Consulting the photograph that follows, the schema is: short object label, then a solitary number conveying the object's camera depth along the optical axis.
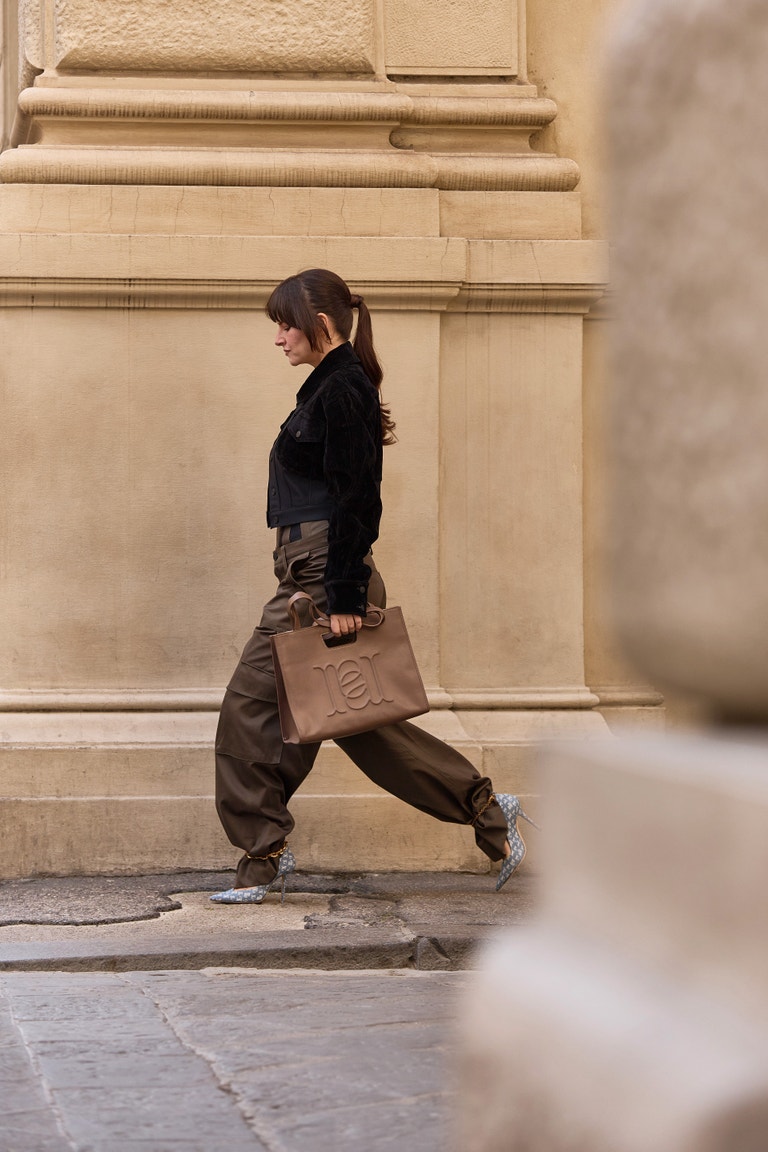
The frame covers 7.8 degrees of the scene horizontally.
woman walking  14.12
